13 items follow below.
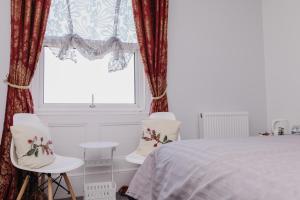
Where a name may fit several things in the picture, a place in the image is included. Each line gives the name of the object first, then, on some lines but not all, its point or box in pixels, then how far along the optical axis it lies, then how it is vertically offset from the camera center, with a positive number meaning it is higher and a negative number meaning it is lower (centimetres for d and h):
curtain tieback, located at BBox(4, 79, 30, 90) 241 +23
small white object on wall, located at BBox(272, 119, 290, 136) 312 -25
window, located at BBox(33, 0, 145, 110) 268 +56
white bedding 82 -25
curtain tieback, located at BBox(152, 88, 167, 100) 292 +14
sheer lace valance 266 +86
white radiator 316 -22
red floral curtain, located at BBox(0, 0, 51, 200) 234 +47
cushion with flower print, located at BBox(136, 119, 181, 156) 251 -26
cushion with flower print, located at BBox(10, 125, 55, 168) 201 -30
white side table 236 -74
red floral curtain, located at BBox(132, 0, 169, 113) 289 +76
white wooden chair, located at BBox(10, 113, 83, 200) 197 -46
